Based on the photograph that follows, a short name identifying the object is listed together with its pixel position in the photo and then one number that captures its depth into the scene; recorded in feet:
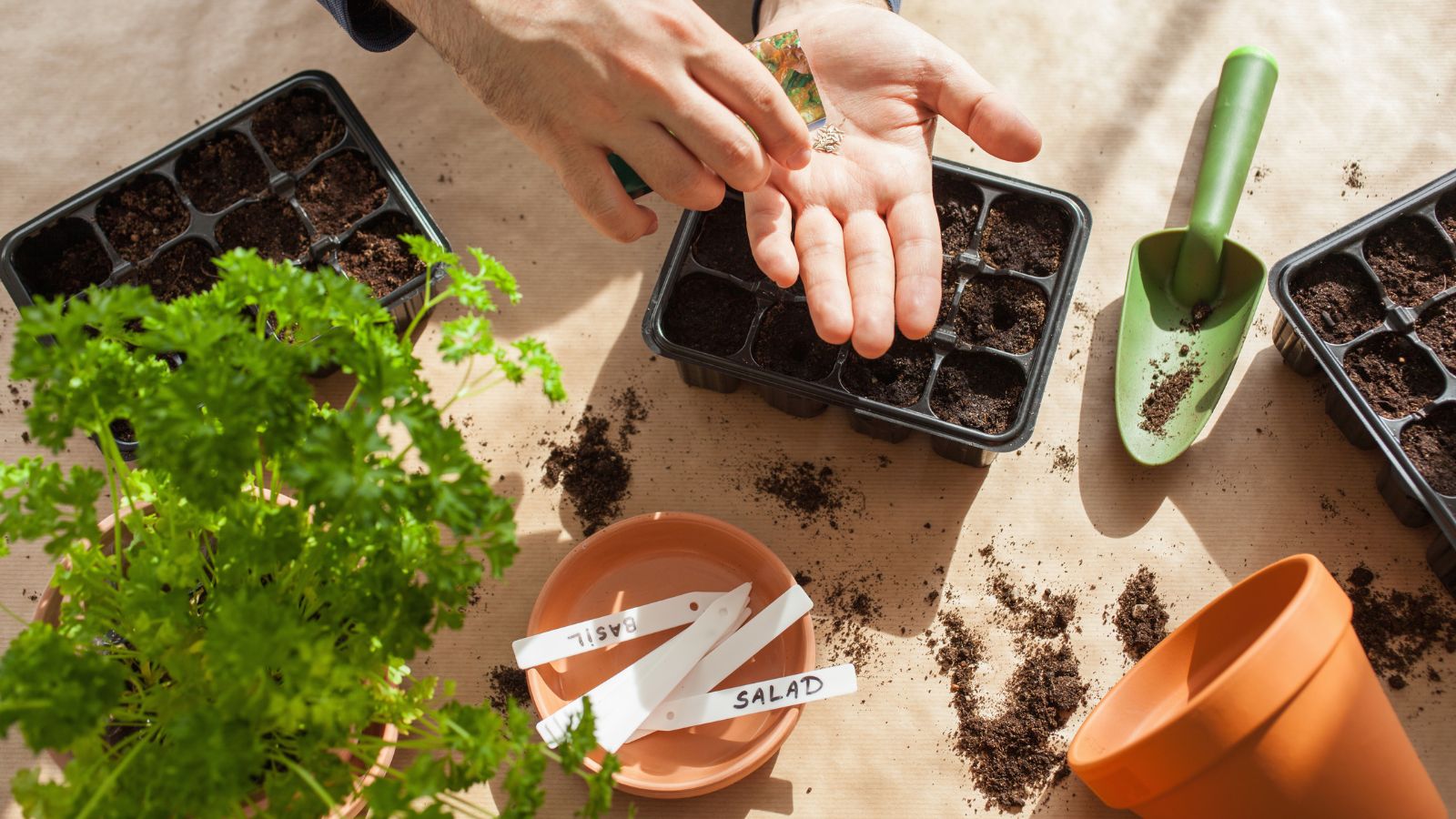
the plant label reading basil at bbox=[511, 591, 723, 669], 2.25
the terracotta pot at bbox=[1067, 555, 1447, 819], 1.94
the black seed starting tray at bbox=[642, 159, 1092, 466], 2.31
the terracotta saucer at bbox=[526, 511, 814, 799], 2.23
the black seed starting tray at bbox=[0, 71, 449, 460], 2.43
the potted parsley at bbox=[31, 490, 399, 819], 2.07
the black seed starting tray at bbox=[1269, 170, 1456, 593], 2.29
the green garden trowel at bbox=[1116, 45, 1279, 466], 2.42
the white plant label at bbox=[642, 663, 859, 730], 2.23
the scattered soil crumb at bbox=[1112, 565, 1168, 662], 2.35
